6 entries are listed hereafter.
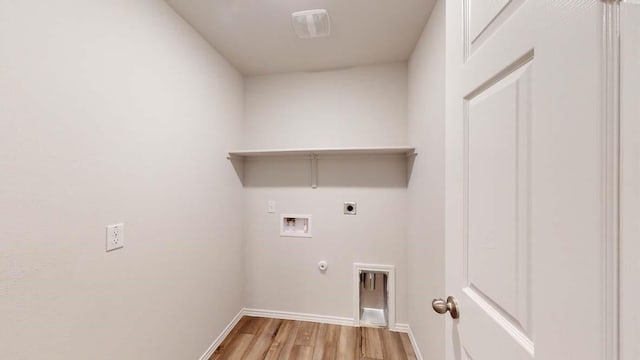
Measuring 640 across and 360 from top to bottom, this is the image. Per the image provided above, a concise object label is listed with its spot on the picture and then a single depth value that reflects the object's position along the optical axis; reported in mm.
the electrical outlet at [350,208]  2338
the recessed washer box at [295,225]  2419
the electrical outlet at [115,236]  1163
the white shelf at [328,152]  2049
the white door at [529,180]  354
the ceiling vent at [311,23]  1594
